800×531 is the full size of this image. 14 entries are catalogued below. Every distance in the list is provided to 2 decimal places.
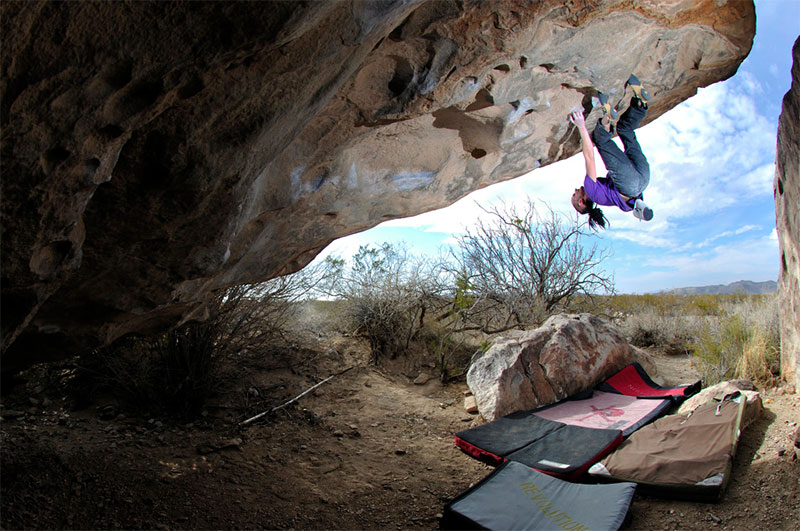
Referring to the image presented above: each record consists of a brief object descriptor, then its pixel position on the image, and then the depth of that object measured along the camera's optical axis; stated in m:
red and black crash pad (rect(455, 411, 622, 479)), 3.85
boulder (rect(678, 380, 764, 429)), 3.93
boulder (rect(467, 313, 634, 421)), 5.28
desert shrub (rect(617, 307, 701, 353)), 8.39
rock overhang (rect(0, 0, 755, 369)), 1.65
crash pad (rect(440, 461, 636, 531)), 2.97
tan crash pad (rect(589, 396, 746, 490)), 3.26
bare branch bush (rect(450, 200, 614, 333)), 8.48
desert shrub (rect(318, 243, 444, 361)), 7.51
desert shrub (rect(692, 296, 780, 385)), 5.14
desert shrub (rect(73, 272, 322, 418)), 4.32
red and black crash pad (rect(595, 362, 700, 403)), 5.12
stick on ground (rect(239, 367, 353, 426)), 4.28
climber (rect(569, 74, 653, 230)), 3.65
